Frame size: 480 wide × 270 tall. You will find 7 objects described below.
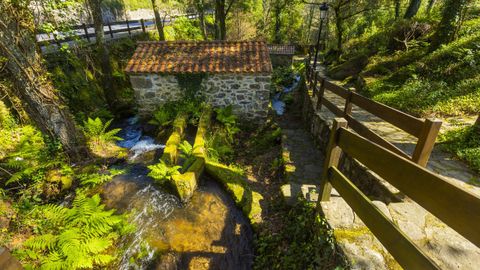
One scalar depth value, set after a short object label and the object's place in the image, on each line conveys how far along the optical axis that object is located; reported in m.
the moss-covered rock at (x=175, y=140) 4.96
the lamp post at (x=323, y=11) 8.86
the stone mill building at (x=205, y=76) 7.50
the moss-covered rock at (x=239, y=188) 4.14
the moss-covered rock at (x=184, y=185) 4.27
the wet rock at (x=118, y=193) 4.30
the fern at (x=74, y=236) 2.96
